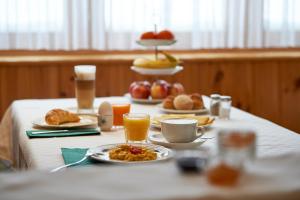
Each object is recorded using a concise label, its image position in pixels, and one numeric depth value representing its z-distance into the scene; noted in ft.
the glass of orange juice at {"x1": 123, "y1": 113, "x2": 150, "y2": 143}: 6.15
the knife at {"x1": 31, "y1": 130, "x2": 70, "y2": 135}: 6.50
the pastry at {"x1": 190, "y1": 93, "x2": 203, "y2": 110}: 7.97
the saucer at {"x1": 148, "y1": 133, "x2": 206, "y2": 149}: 5.70
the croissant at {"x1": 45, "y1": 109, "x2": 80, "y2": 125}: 6.89
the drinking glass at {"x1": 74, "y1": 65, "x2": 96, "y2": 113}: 7.97
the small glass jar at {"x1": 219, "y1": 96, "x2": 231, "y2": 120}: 7.57
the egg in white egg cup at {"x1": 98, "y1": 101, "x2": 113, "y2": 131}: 6.73
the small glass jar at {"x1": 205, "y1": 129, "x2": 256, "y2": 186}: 2.63
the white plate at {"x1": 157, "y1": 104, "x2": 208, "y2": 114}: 7.80
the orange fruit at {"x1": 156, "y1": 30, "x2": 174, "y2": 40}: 9.81
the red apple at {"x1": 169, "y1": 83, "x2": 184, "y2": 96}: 8.89
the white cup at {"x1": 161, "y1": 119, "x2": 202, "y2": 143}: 5.83
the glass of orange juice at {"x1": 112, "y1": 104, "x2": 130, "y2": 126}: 7.06
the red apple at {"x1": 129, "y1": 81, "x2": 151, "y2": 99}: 8.80
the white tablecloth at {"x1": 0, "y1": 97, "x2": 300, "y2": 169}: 5.63
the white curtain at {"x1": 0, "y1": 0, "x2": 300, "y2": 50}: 11.79
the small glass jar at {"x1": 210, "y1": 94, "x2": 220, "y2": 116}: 7.65
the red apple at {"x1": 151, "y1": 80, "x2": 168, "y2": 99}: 8.80
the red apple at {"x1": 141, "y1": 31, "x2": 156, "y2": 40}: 9.80
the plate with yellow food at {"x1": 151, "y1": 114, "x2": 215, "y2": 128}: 6.85
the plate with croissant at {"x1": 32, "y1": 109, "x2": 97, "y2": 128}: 6.83
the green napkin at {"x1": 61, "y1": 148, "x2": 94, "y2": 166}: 5.24
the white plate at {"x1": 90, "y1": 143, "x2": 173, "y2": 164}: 5.13
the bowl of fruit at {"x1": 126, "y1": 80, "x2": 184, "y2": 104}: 8.79
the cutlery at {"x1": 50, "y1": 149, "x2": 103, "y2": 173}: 4.95
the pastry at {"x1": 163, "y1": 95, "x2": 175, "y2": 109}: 8.02
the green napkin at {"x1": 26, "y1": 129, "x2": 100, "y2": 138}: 6.39
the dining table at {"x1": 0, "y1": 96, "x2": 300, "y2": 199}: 2.60
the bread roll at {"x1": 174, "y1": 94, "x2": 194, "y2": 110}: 7.88
